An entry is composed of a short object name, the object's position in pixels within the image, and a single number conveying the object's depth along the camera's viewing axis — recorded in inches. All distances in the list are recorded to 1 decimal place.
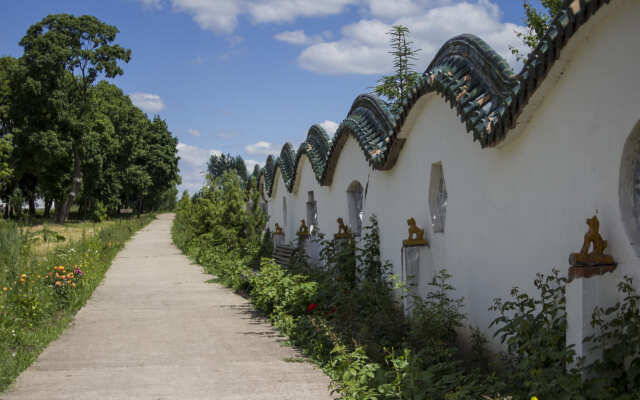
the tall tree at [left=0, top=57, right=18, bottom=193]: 1451.8
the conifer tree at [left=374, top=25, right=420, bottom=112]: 701.3
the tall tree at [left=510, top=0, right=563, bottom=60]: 692.1
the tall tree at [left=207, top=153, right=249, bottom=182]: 3878.0
